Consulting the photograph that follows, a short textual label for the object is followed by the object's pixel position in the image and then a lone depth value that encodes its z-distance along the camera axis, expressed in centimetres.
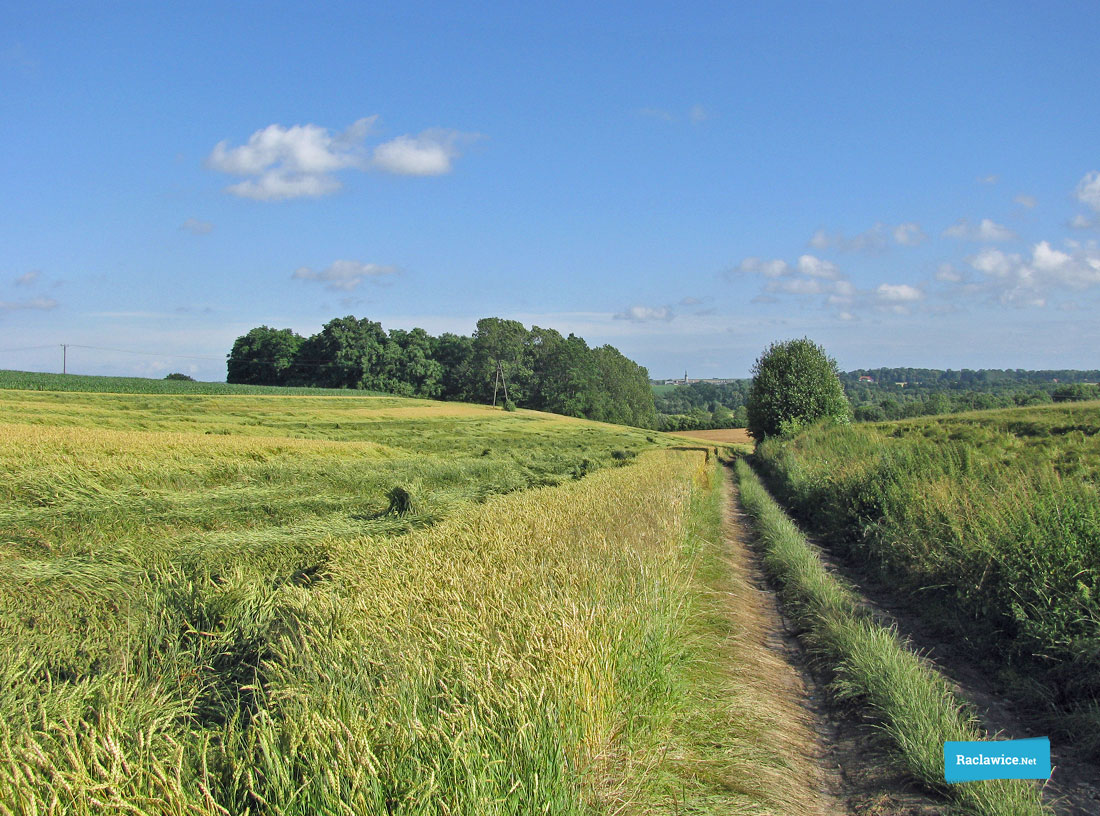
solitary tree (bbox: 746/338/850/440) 4256
